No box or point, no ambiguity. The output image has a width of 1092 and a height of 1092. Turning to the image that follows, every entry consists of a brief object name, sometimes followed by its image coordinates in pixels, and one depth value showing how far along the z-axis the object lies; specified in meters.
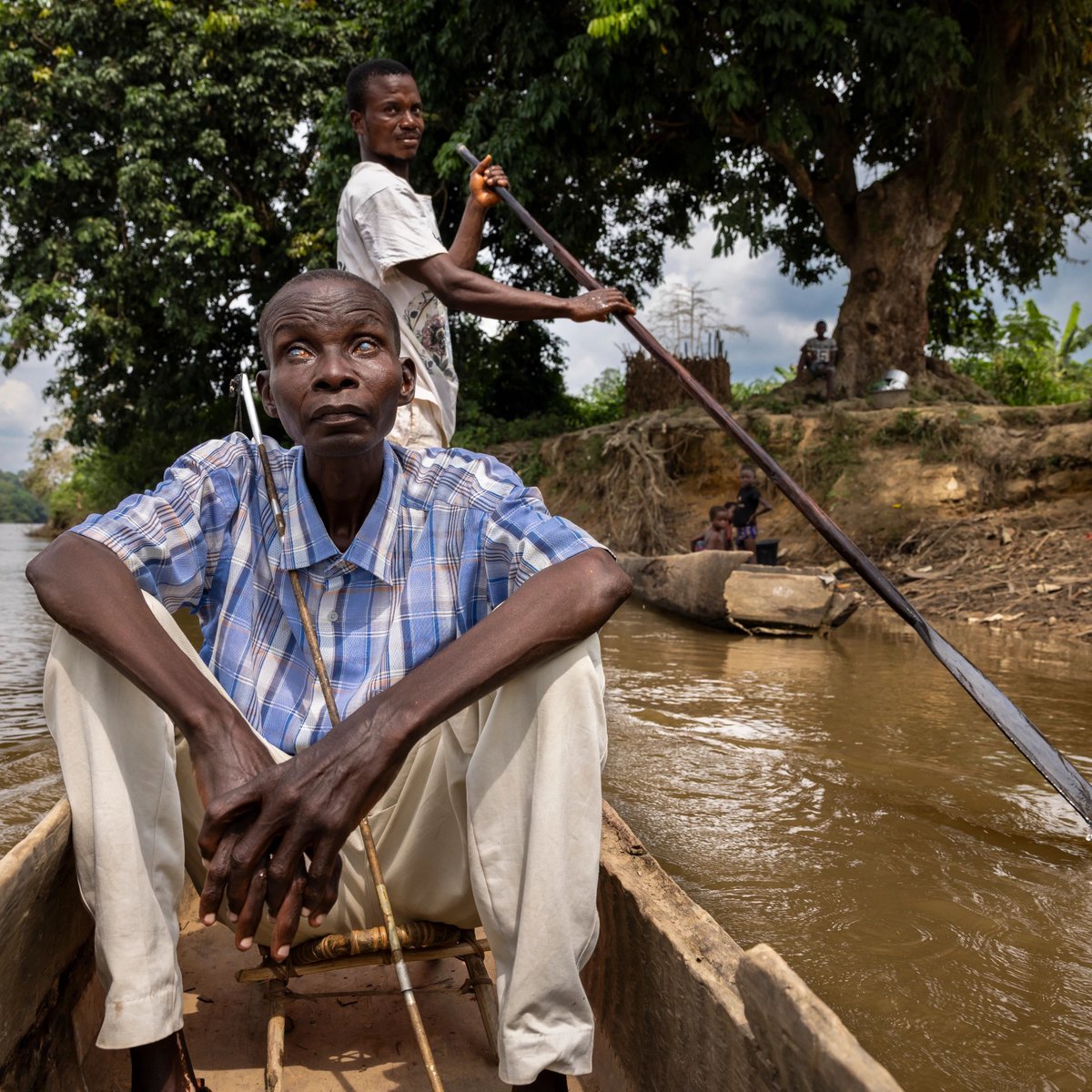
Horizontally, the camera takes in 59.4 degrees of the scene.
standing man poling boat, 2.57
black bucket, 7.96
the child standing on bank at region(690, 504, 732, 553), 8.41
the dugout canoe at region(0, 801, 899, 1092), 0.99
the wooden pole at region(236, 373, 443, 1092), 1.16
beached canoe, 5.97
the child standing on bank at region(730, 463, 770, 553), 8.83
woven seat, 1.35
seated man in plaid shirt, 1.18
